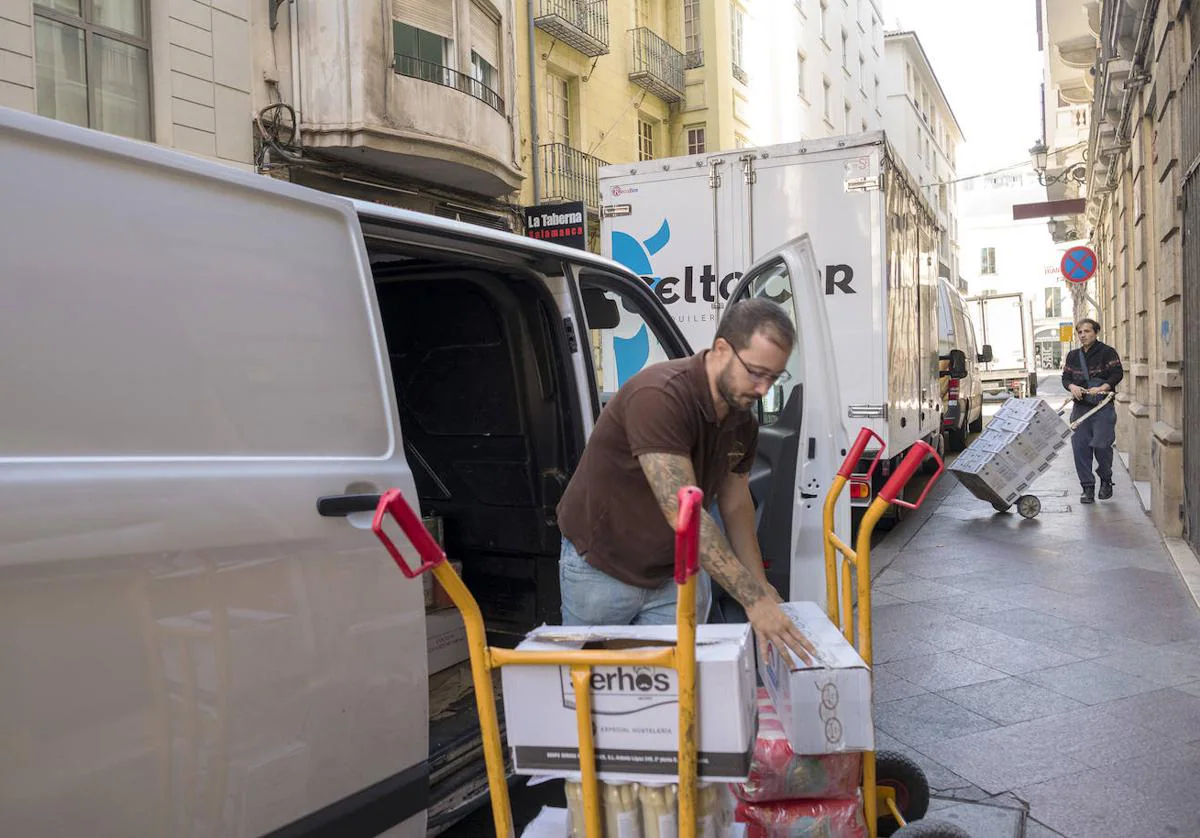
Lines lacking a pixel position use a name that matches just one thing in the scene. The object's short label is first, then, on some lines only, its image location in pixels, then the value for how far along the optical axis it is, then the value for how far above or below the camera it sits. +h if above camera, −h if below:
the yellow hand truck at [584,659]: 1.80 -0.53
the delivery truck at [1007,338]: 27.67 +0.99
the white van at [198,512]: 1.73 -0.22
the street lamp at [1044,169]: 22.02 +4.57
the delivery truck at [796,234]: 7.36 +1.10
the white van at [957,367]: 13.67 +0.10
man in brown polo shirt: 2.51 -0.27
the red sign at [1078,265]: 13.06 +1.38
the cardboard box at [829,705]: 2.34 -0.76
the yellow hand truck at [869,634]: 2.56 -0.70
